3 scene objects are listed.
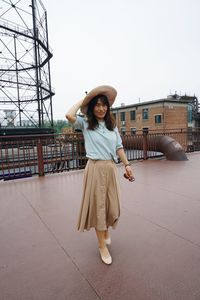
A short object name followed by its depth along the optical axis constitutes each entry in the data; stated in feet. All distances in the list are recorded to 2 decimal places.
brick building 74.74
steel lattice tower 37.70
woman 5.24
